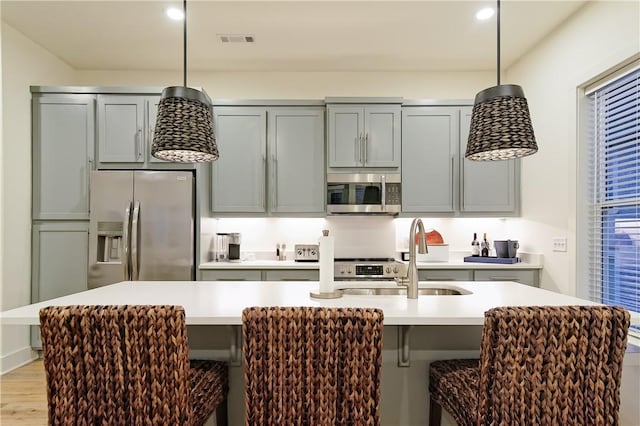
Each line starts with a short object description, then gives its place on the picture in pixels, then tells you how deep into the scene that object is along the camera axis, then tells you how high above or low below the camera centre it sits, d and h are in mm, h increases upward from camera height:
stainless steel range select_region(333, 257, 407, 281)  3373 -503
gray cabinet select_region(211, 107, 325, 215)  3635 +544
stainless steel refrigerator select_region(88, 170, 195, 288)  3193 -70
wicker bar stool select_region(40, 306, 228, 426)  1168 -488
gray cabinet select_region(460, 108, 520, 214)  3666 +309
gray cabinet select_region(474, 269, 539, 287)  3348 -535
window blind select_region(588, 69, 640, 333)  2428 +172
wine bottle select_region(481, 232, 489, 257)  3680 -314
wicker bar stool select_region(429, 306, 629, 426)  1149 -473
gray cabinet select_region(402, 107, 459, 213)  3682 +517
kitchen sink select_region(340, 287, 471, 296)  2088 -433
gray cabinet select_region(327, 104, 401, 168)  3645 +804
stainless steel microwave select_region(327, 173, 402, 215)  3615 +219
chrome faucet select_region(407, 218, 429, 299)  1752 -199
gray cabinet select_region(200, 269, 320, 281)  3334 -540
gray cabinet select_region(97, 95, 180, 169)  3402 +800
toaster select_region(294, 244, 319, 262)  3619 -365
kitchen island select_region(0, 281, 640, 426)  1673 -582
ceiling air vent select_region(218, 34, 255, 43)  3266 +1602
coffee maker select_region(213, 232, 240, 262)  3707 -318
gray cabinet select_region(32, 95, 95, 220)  3379 +558
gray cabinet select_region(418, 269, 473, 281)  3377 -537
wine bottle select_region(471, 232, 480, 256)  3820 -306
